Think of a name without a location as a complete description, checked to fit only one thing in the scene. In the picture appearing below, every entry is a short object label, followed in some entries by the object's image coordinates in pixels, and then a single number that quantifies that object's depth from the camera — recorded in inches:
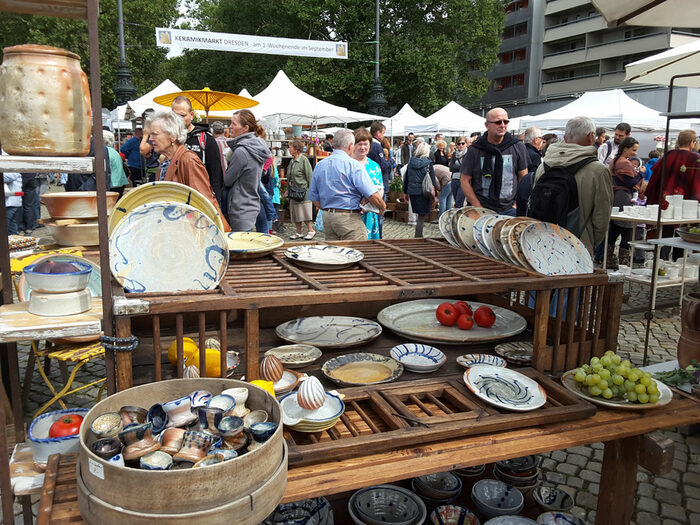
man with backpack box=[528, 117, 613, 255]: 157.9
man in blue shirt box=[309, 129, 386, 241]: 198.4
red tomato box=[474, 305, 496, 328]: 107.2
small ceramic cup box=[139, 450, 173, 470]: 50.8
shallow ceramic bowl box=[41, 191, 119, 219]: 139.1
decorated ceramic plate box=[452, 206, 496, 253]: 118.6
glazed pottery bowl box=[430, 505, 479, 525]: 90.0
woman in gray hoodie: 194.2
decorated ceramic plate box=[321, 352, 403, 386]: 88.9
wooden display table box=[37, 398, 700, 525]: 62.2
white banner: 494.3
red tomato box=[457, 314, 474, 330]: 106.7
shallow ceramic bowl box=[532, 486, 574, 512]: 96.9
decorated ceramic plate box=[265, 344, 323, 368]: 93.0
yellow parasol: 344.7
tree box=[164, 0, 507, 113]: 934.4
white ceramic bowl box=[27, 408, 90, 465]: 73.3
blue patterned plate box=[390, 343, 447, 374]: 92.3
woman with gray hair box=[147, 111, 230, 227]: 147.6
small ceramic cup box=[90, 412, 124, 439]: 56.5
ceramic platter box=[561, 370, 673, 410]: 82.5
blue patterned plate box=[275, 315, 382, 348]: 102.1
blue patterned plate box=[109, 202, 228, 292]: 80.6
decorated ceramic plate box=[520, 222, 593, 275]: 98.5
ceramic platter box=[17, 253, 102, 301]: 113.6
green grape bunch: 83.4
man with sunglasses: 188.1
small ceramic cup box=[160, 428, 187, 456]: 53.7
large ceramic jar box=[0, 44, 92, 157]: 60.7
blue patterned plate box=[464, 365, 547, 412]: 79.6
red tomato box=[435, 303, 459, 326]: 108.7
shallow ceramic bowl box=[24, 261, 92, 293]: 68.5
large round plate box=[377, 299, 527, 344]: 102.3
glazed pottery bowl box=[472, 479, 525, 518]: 92.1
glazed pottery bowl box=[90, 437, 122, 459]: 52.4
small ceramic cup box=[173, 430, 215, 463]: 52.6
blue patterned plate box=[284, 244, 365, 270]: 97.0
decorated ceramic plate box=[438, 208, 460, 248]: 124.1
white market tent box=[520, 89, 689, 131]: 472.7
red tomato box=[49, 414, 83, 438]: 74.6
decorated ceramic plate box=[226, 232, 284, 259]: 101.3
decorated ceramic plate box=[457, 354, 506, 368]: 93.4
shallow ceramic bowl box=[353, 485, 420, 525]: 89.6
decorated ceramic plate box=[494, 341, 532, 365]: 96.8
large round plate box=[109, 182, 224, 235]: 91.2
